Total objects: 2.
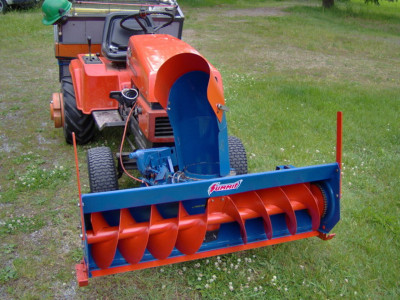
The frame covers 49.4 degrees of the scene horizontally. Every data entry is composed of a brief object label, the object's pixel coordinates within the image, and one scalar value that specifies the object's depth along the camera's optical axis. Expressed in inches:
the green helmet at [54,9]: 204.5
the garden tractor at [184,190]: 113.0
